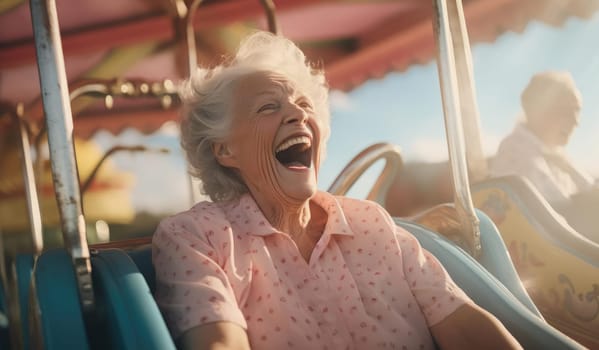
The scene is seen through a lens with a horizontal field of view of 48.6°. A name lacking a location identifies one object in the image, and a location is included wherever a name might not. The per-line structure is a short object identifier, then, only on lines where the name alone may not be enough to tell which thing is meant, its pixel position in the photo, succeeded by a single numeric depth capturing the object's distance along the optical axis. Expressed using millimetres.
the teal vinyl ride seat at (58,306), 711
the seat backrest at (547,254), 1595
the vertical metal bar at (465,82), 1338
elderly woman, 832
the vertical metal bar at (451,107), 1045
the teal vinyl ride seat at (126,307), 702
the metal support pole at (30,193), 1513
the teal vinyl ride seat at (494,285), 888
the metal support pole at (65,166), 754
